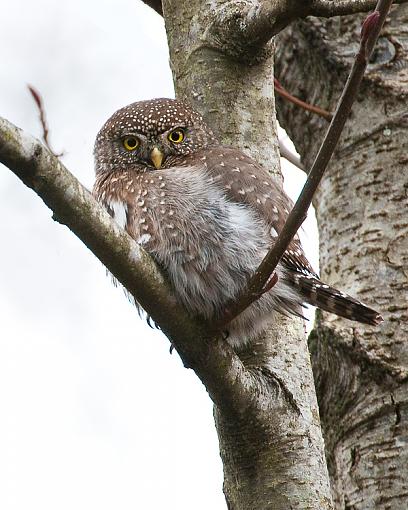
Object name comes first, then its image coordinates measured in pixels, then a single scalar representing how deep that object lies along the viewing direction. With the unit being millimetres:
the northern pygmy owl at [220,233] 6582
